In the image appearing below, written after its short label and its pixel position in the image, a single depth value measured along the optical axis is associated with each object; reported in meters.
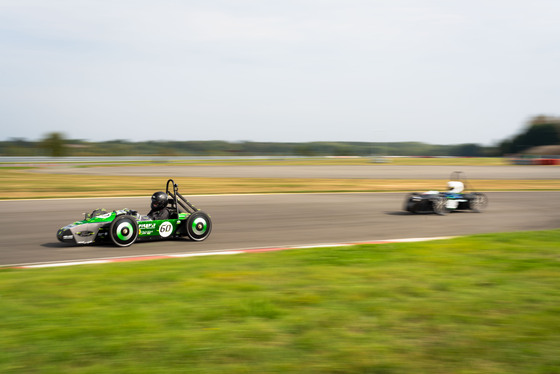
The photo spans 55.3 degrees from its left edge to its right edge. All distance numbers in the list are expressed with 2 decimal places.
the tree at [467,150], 113.69
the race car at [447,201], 14.20
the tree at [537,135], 92.56
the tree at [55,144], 69.23
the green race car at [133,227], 9.09
